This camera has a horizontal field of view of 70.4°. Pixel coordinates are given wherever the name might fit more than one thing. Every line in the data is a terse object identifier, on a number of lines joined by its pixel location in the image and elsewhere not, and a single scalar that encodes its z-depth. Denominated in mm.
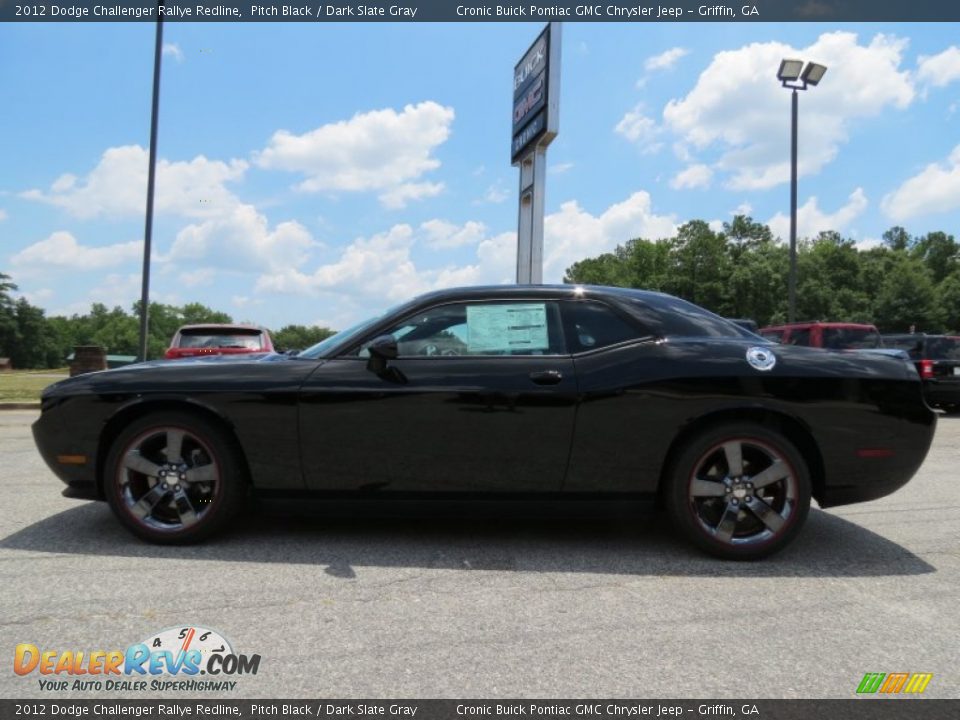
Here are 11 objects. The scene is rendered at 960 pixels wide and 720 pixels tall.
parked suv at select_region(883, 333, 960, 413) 12461
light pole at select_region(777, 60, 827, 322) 18656
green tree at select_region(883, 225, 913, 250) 102750
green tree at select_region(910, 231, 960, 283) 86875
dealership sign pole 15969
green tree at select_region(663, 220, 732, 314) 68000
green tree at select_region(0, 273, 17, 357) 83125
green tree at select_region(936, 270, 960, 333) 60719
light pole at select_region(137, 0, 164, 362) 14102
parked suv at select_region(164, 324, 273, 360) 9867
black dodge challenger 3482
